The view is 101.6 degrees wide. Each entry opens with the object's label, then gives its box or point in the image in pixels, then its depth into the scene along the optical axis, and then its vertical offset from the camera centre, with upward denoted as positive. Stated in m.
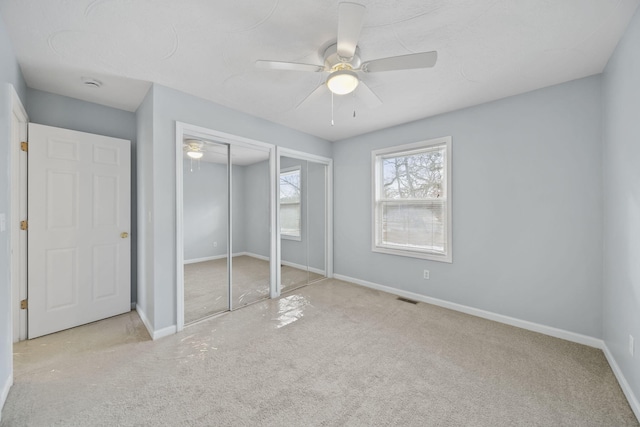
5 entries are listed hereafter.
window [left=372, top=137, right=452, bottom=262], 3.41 +0.19
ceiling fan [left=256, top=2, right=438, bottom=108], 1.48 +1.05
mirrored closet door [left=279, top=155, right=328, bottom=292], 3.96 -0.12
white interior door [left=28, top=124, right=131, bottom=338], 2.58 -0.15
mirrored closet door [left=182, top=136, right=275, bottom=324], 2.91 -0.14
